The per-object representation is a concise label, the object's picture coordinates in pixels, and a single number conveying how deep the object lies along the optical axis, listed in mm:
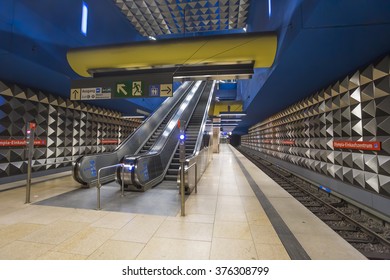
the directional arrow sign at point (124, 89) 4254
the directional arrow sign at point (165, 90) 4039
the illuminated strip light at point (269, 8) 5619
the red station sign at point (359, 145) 3941
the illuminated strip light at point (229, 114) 12938
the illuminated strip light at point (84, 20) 6094
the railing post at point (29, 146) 3853
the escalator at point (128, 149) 5055
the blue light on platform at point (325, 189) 5415
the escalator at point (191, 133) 6237
